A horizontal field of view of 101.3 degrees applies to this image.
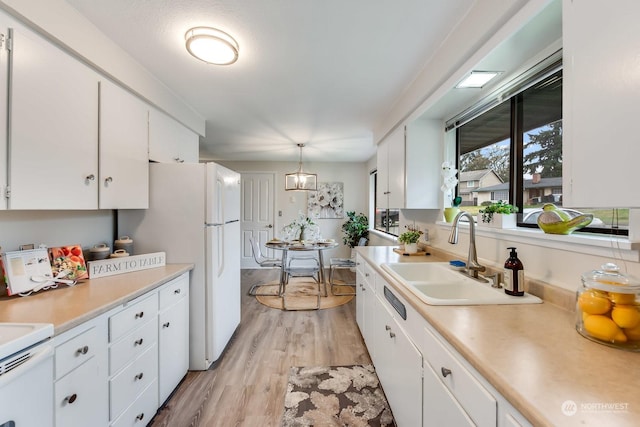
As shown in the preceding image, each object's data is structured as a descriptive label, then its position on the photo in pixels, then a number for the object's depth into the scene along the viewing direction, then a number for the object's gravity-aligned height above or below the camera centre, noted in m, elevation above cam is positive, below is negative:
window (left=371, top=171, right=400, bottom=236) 4.41 -0.12
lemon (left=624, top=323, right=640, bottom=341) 0.77 -0.35
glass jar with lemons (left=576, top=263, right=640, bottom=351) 0.77 -0.29
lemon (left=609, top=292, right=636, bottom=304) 0.77 -0.25
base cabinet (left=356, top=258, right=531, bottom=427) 0.73 -0.62
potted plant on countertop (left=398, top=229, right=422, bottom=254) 2.48 -0.27
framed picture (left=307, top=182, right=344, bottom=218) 5.57 +0.26
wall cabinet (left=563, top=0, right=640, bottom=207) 0.67 +0.32
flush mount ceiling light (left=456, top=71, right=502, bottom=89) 1.55 +0.83
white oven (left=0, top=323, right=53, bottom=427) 0.81 -0.54
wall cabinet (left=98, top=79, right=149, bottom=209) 1.66 +0.44
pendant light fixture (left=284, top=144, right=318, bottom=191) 4.11 +0.51
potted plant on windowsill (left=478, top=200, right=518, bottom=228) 1.58 -0.01
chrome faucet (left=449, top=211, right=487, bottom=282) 1.54 -0.25
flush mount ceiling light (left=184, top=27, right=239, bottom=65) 1.54 +1.01
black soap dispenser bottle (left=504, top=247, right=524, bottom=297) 1.22 -0.30
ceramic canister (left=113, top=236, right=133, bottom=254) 2.00 -0.24
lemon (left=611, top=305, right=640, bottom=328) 0.77 -0.30
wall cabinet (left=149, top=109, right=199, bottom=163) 2.19 +0.68
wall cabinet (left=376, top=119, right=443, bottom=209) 2.39 +0.46
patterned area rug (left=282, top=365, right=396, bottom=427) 1.64 -1.29
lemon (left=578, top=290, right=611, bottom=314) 0.81 -0.28
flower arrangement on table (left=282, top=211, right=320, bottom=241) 4.01 -0.28
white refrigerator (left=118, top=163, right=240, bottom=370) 2.12 -0.13
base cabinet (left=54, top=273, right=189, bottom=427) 1.08 -0.77
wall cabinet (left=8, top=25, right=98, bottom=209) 1.18 +0.43
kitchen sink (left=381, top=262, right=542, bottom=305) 1.17 -0.41
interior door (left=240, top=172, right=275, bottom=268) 5.50 +0.06
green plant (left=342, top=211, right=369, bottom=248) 5.33 -0.31
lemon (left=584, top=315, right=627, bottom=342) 0.78 -0.35
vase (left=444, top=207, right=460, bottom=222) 2.16 +0.00
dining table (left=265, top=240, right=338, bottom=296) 3.63 -0.47
